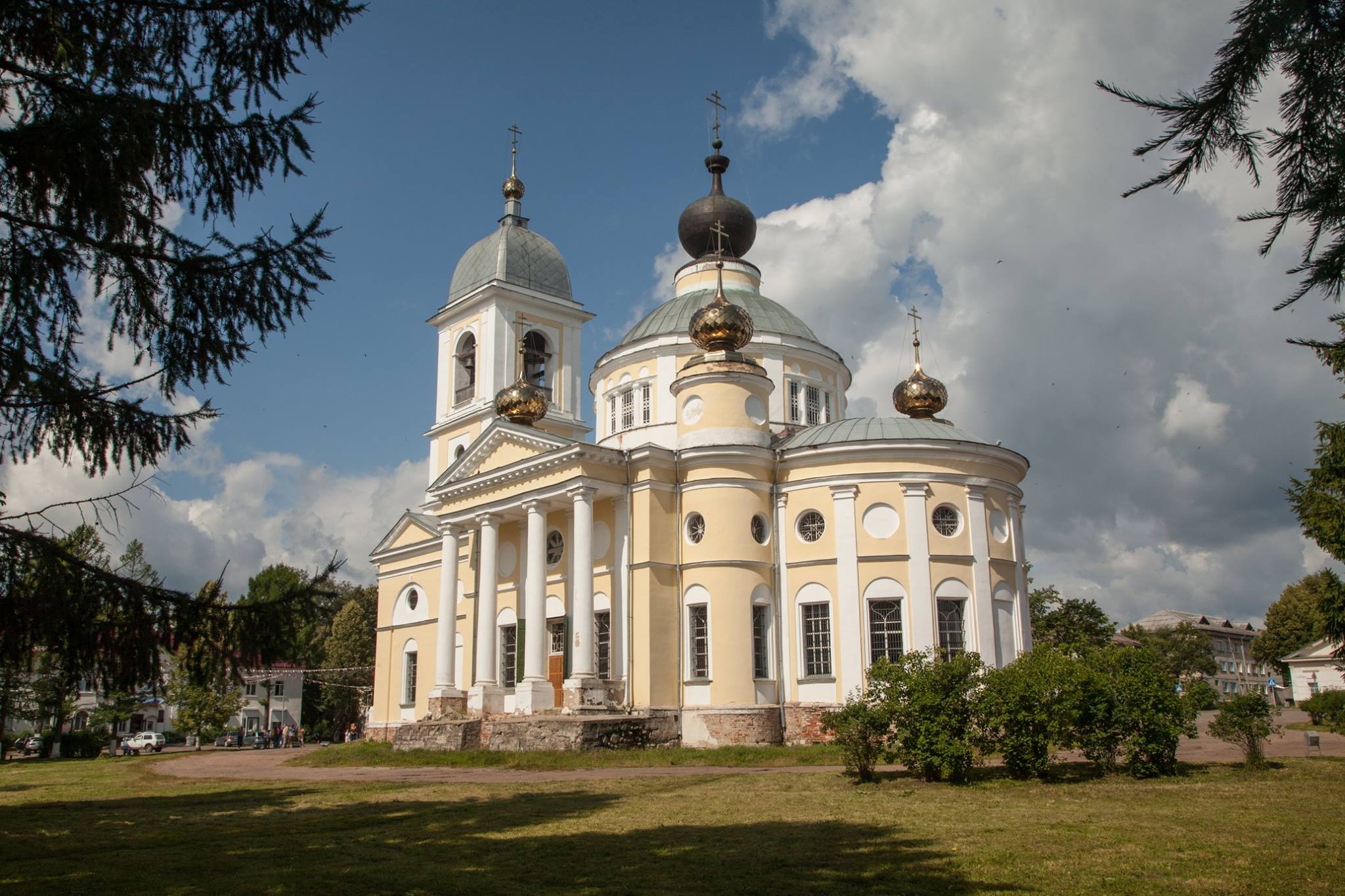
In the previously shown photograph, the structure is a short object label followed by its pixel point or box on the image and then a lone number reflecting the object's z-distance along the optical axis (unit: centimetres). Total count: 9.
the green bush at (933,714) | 1495
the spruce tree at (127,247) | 657
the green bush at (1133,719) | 1522
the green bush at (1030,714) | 1509
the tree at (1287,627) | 6306
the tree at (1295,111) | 430
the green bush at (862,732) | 1555
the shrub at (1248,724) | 1592
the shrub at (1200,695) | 1509
